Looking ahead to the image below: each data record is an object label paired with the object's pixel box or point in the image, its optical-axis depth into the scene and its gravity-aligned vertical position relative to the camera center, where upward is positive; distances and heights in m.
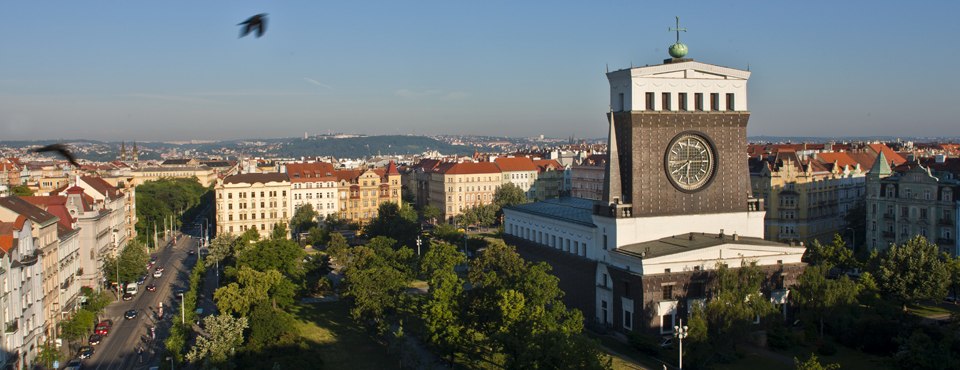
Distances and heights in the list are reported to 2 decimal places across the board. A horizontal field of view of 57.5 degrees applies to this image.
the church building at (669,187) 61.97 -3.76
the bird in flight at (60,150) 17.33 -0.08
